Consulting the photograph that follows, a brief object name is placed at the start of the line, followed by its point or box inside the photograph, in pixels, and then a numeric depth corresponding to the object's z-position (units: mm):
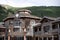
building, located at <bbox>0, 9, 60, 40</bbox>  25724
